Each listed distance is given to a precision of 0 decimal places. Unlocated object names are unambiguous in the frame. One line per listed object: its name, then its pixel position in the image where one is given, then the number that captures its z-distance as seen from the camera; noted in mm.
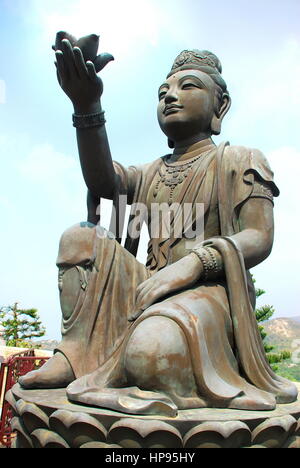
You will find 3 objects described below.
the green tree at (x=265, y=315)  9750
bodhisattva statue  2469
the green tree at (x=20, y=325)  10391
